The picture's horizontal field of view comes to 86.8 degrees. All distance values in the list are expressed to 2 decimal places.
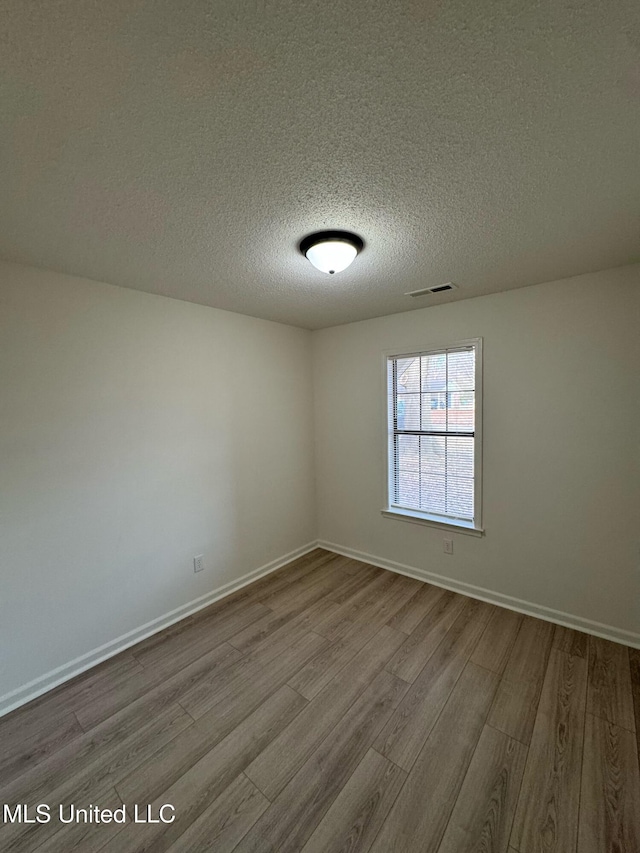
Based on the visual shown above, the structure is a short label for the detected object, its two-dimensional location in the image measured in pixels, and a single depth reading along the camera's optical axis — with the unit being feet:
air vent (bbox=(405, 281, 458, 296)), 8.23
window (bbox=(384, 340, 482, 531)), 9.44
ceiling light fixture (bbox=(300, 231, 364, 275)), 5.59
